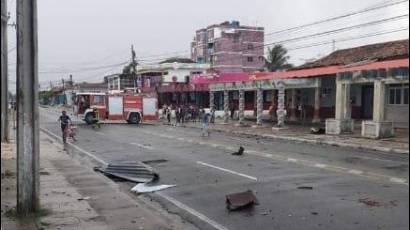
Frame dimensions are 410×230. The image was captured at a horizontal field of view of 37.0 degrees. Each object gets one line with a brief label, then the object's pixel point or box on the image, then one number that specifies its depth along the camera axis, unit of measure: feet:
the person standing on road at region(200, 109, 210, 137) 112.09
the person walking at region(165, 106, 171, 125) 177.14
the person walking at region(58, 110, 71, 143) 91.61
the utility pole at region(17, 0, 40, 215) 29.99
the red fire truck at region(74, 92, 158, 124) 164.14
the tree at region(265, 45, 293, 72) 271.69
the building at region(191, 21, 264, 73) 165.78
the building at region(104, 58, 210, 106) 164.25
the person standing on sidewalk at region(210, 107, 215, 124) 161.89
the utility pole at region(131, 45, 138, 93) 256.07
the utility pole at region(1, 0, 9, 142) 78.64
